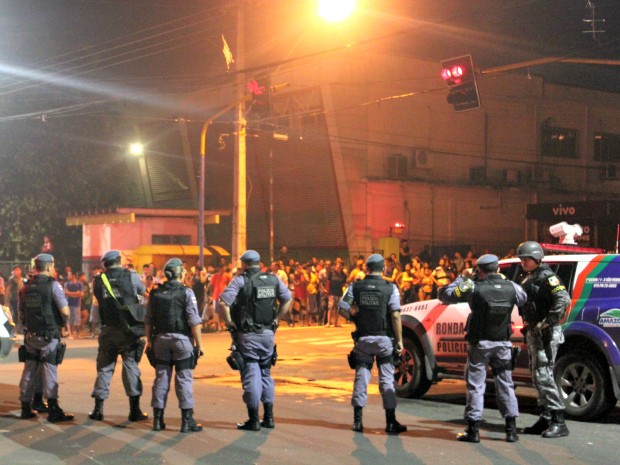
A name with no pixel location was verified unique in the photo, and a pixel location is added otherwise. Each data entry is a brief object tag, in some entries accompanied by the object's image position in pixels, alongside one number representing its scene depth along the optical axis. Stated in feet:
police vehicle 32.19
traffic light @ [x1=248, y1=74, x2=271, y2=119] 79.10
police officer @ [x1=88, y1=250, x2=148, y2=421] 32.01
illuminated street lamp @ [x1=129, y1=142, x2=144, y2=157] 127.65
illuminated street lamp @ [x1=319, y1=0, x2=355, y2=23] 63.67
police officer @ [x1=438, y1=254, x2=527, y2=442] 28.73
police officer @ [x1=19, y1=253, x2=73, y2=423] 32.73
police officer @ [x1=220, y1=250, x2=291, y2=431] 30.27
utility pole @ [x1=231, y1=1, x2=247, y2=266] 85.35
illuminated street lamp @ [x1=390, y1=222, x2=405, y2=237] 115.96
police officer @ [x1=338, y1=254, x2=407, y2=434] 30.19
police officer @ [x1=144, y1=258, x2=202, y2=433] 30.07
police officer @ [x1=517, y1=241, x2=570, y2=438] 29.53
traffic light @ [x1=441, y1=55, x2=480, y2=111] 58.54
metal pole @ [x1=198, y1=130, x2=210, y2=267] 89.45
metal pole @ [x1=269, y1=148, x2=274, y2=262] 118.11
